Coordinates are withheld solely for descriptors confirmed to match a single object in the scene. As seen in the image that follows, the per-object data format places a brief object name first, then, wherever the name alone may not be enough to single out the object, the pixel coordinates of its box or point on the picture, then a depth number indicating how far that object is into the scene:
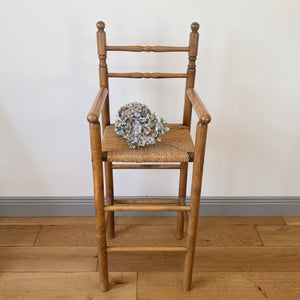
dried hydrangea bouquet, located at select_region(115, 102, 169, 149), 1.10
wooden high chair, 1.05
